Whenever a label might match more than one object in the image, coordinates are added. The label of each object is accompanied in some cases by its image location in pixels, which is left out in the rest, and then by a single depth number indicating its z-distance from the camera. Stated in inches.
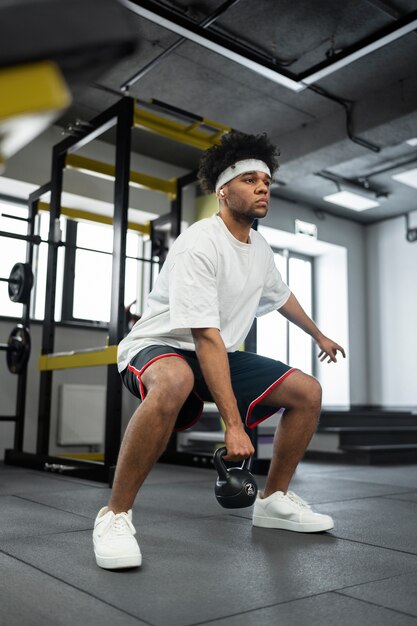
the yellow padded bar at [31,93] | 18.2
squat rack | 123.6
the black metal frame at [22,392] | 157.0
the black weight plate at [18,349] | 149.7
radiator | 180.5
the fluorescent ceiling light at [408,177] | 238.8
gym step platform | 189.5
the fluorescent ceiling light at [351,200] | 265.1
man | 58.6
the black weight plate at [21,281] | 151.7
